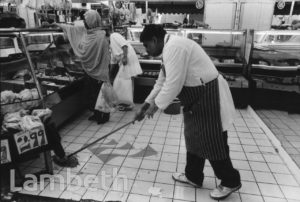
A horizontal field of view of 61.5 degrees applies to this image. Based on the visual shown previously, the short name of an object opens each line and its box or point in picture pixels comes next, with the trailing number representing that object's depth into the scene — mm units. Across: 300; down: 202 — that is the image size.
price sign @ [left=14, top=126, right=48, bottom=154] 2918
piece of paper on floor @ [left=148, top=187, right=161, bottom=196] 3240
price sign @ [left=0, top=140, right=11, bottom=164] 2822
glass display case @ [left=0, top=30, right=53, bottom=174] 2906
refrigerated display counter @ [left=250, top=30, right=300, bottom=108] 5867
